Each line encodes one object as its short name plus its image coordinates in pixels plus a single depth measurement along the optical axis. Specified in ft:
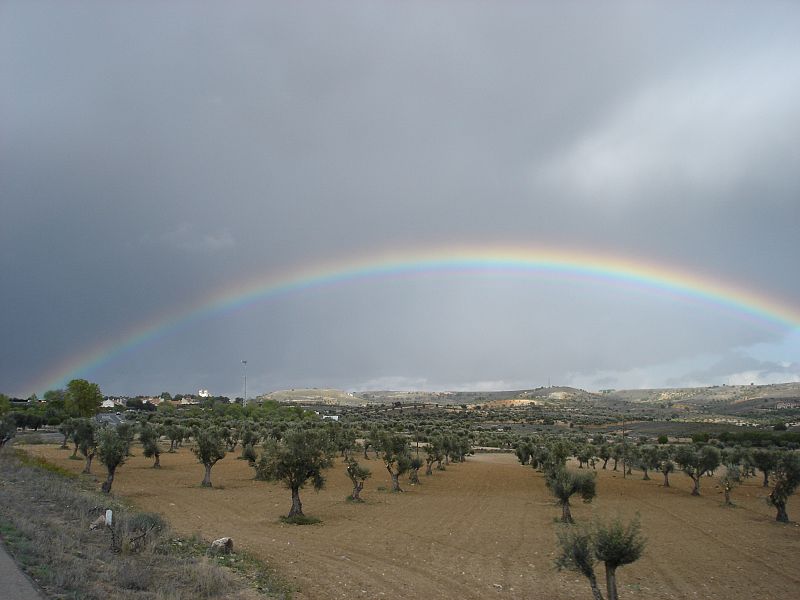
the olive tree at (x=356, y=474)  130.11
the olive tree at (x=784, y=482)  117.70
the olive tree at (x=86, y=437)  168.90
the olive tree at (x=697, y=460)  163.28
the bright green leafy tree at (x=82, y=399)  429.79
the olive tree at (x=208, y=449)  148.56
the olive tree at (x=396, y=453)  154.30
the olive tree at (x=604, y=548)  48.44
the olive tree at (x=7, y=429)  170.98
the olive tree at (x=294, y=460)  105.29
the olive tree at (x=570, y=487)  109.87
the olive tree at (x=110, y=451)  120.16
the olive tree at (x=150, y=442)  186.60
